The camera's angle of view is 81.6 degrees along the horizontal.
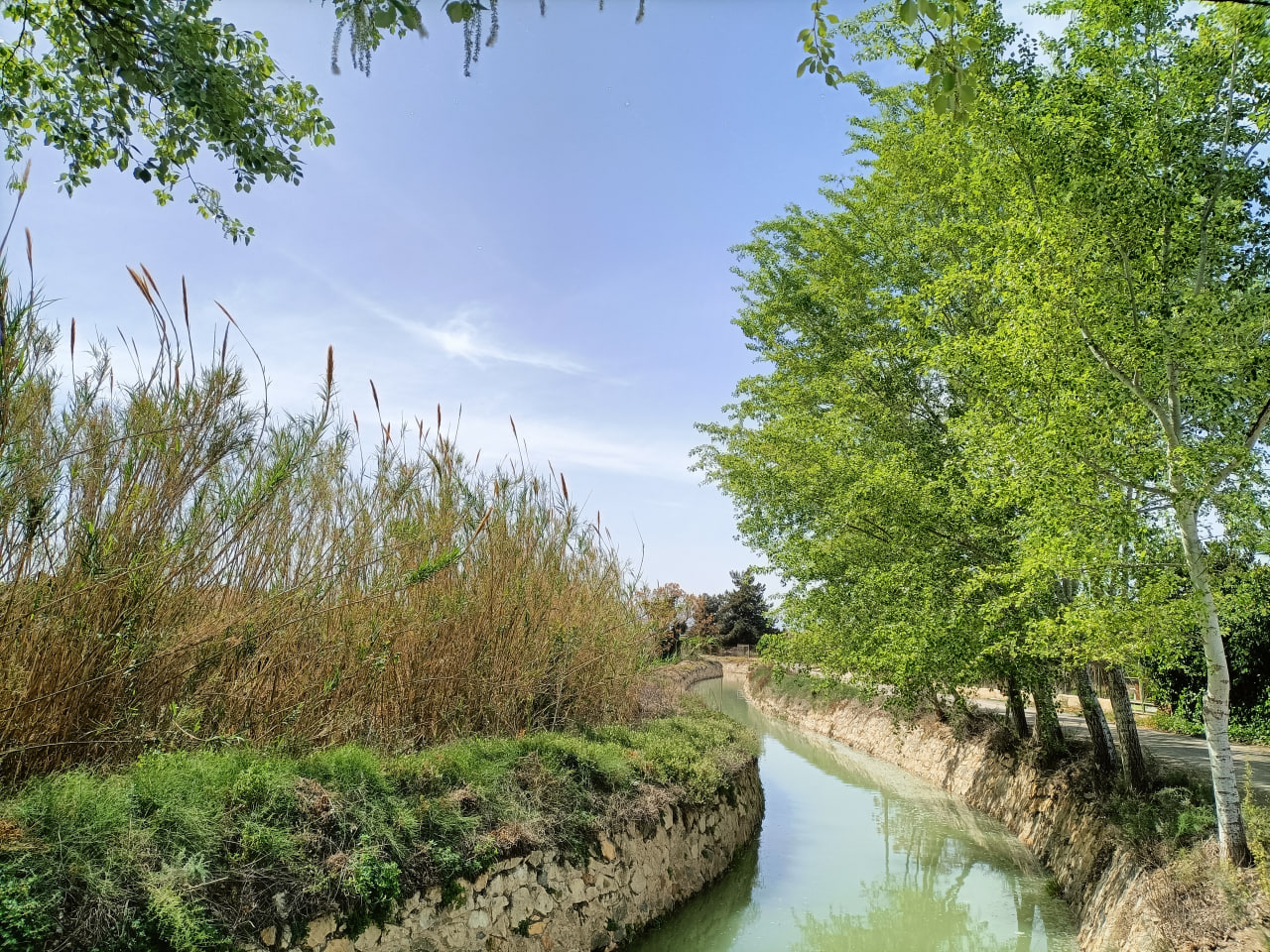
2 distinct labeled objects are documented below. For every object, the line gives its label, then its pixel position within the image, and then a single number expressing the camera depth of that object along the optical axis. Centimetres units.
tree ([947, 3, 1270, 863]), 527
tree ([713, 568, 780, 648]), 4134
